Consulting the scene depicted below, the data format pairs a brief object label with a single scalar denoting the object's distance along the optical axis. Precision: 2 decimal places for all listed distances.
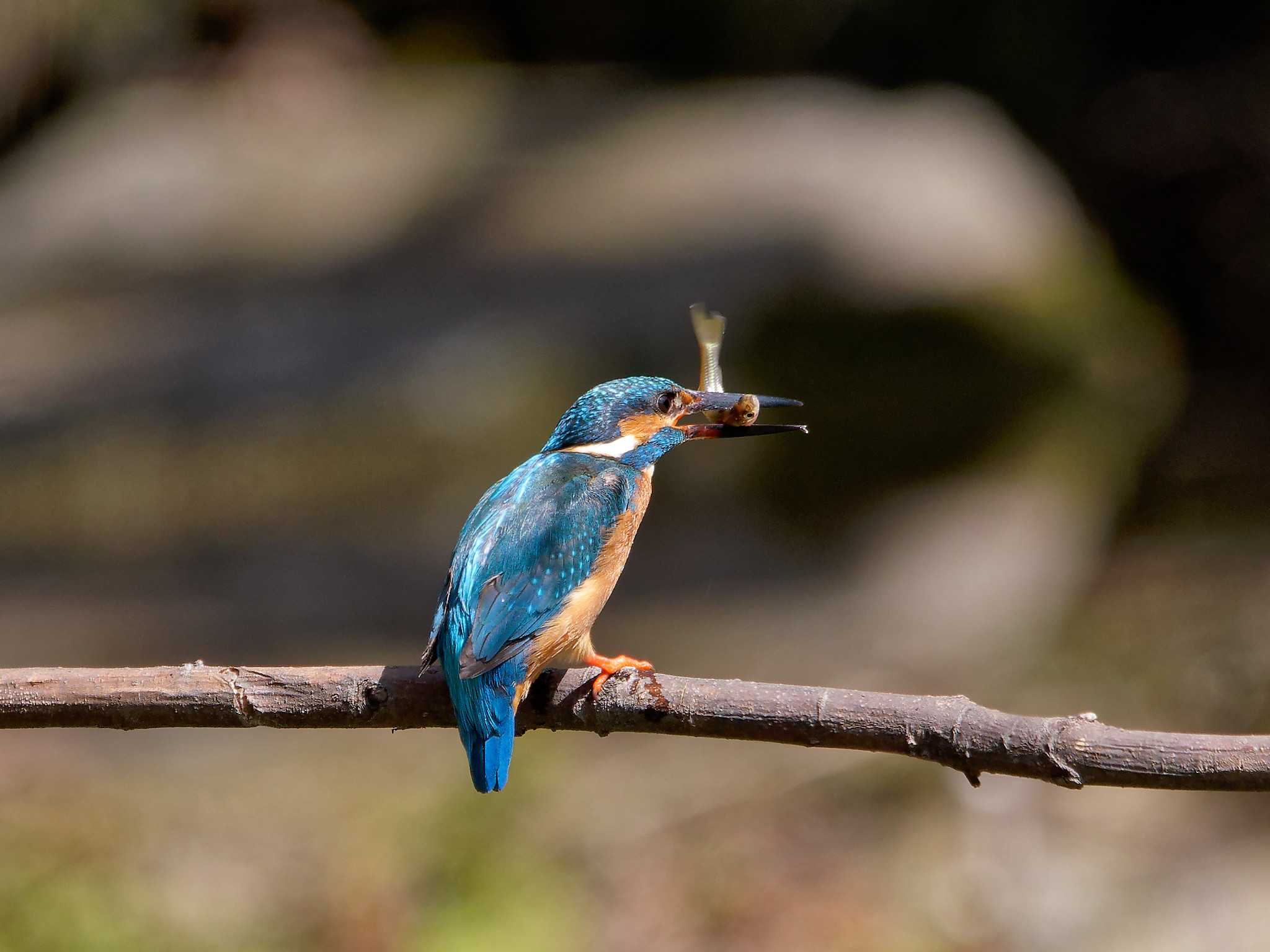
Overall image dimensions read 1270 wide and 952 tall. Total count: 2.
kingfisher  4.37
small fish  5.82
